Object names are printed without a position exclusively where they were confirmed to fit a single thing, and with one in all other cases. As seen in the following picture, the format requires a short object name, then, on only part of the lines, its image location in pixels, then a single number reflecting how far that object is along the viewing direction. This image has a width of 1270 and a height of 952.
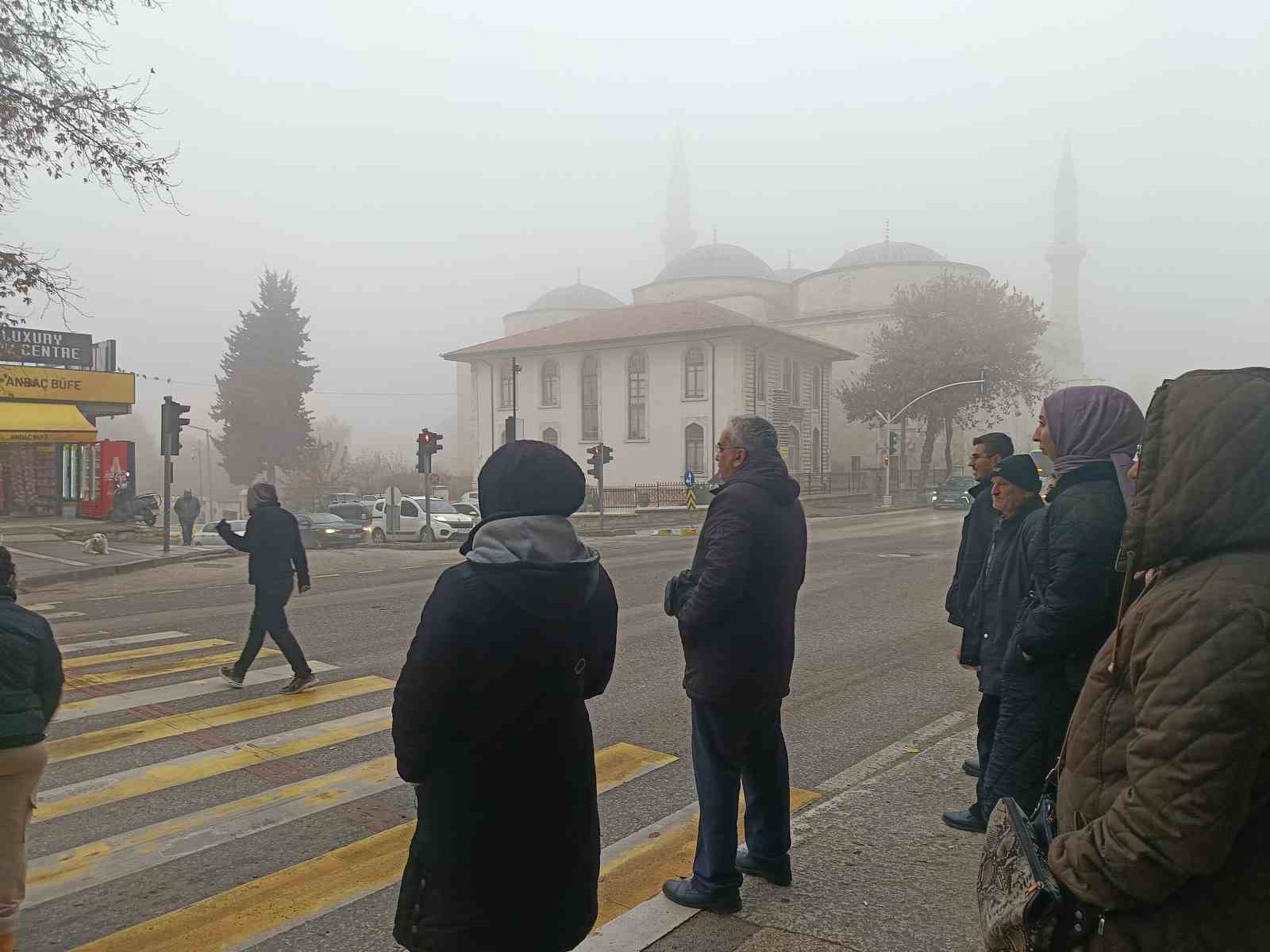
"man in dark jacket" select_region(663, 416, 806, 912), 3.51
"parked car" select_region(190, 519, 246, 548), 26.14
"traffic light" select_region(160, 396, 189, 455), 21.16
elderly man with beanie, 4.19
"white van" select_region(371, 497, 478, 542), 28.76
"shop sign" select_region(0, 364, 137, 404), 30.41
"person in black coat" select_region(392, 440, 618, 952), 2.15
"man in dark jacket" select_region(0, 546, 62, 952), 3.17
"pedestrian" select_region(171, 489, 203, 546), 28.00
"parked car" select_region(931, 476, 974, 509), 41.16
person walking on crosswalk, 7.45
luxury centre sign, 31.17
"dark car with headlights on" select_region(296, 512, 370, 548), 26.44
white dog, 21.78
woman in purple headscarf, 3.38
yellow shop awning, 29.64
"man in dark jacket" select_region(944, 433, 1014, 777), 5.30
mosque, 52.12
